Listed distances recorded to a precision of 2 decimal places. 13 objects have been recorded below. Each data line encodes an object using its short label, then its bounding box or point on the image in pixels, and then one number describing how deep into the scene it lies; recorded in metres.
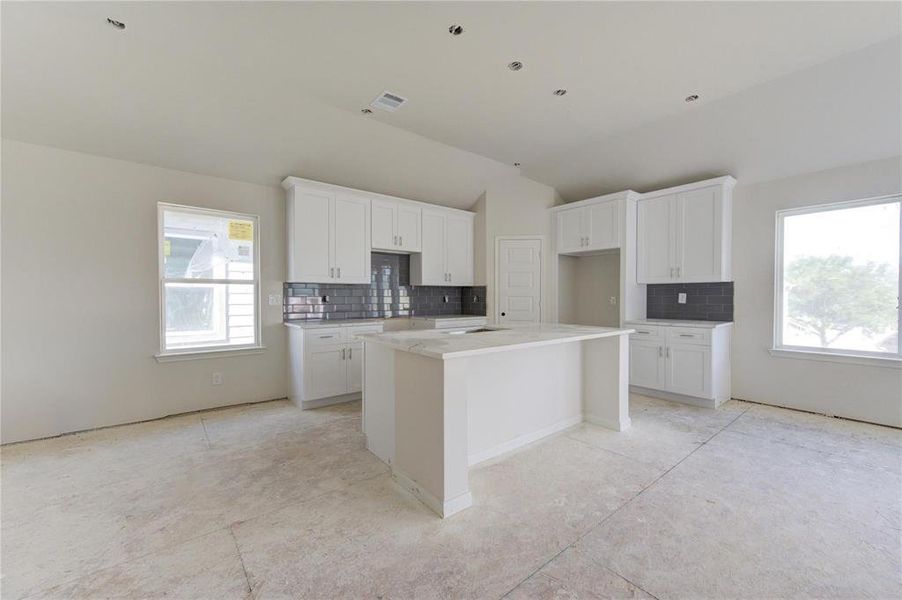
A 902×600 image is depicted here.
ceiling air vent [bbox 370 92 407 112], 3.26
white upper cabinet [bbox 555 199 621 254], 4.75
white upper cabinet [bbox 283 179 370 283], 4.14
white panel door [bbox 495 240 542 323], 5.40
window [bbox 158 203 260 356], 3.73
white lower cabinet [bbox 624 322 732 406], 3.94
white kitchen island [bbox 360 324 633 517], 2.08
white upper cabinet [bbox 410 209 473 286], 5.20
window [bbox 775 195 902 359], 3.47
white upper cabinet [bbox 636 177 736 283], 4.11
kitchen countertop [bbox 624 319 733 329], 4.04
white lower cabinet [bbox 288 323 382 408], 3.93
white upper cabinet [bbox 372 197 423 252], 4.73
